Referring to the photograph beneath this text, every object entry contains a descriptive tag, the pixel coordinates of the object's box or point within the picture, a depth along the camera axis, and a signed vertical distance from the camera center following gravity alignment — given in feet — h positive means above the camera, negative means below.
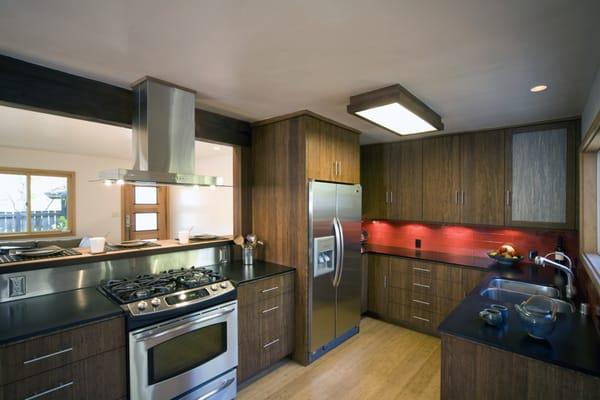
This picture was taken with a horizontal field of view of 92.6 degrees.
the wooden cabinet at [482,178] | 10.31 +0.73
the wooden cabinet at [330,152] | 9.07 +1.65
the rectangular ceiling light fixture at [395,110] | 6.73 +2.30
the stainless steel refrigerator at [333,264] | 9.13 -2.24
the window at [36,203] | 17.39 +0.01
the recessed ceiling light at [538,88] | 6.65 +2.57
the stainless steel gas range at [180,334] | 5.66 -2.89
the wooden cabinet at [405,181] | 12.04 +0.77
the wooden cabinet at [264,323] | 7.68 -3.53
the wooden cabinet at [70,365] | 4.48 -2.77
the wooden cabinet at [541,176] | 9.11 +0.71
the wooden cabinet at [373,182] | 13.03 +0.80
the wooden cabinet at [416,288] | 10.25 -3.47
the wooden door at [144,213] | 21.90 -0.88
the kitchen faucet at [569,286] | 6.67 -2.17
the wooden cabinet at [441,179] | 11.17 +0.77
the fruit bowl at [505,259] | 10.04 -2.17
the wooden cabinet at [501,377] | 4.11 -2.81
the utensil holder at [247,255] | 9.39 -1.81
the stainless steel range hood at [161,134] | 6.61 +1.67
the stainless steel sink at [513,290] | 7.83 -2.65
